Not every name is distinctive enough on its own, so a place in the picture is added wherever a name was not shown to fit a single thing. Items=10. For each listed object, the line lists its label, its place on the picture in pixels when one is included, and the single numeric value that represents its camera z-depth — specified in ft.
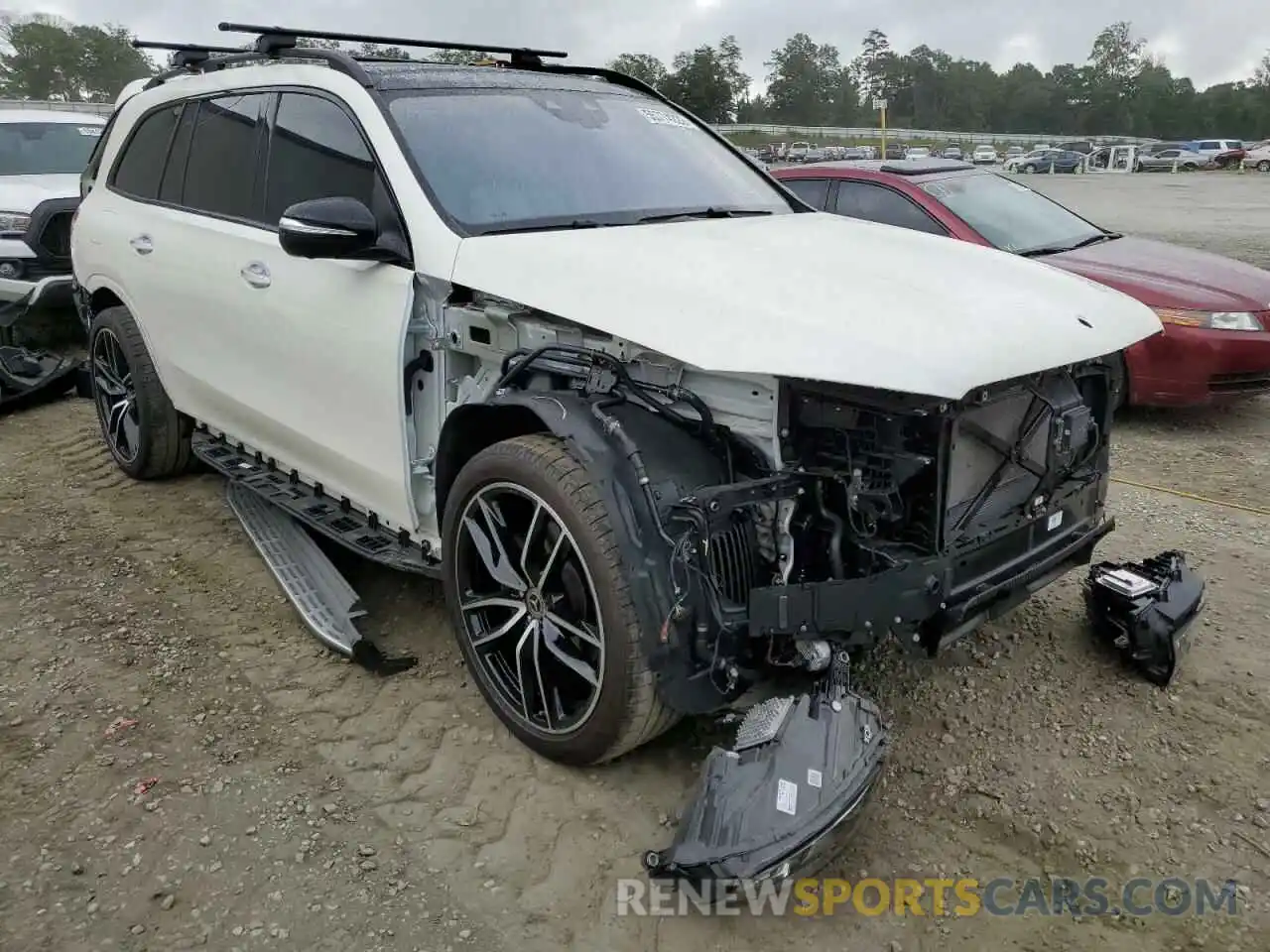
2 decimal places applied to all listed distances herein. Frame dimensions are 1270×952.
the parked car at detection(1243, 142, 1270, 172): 135.33
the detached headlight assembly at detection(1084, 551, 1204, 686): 10.69
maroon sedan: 19.13
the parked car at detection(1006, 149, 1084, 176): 142.92
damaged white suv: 8.05
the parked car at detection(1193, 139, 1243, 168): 146.61
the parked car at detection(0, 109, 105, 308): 23.11
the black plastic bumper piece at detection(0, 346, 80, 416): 21.49
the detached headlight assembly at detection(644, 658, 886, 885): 7.37
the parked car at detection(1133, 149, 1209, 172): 146.92
